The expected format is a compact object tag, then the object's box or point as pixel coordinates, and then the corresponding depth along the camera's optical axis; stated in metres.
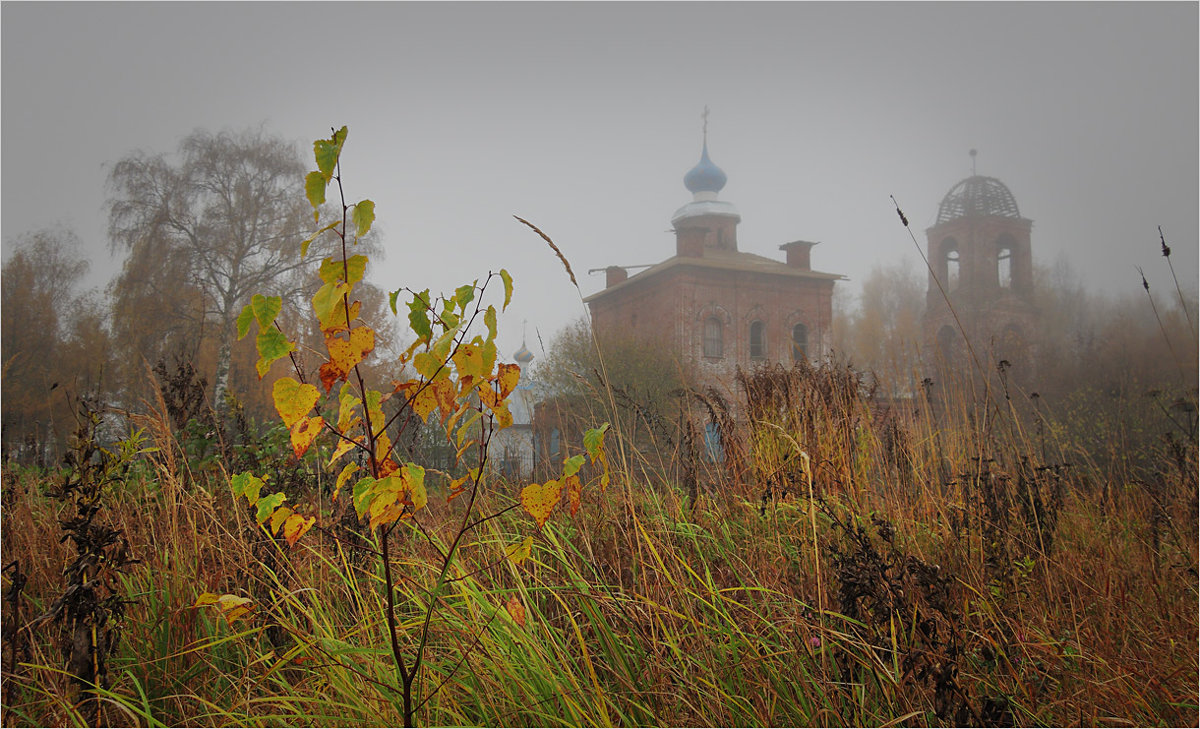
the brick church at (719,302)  24.53
